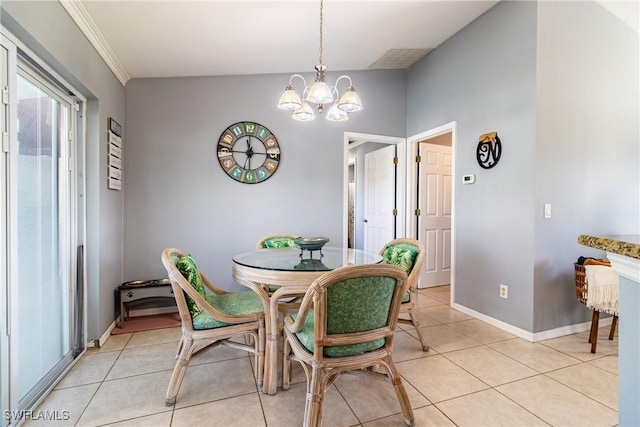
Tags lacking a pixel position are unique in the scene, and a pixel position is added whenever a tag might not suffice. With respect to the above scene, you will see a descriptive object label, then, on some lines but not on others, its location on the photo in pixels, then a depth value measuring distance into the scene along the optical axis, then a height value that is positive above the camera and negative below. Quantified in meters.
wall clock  3.34 +0.62
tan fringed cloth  2.22 -0.60
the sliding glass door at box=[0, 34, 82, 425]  1.46 -0.18
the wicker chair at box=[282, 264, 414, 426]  1.30 -0.56
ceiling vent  3.43 +1.81
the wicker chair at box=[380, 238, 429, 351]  2.20 -0.44
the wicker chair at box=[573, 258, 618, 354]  2.29 -0.63
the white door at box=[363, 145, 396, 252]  4.29 +0.15
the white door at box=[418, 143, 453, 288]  4.09 -0.05
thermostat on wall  3.07 +0.30
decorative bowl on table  2.15 -0.26
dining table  1.71 -0.41
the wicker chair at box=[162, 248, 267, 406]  1.66 -0.66
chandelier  1.88 +0.70
